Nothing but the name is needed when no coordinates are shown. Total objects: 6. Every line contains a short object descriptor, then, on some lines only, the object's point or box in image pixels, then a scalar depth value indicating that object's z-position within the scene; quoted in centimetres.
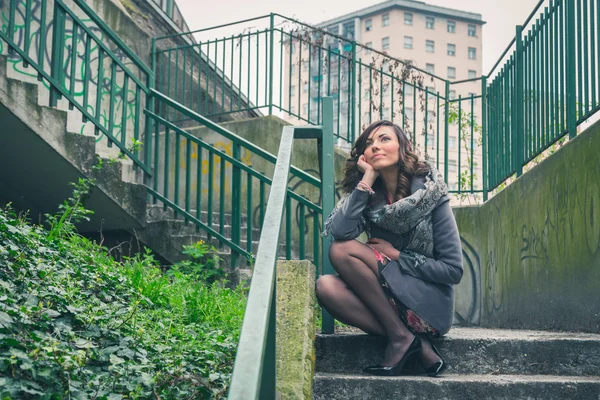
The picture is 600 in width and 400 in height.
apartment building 6144
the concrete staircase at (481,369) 291
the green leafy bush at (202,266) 534
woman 312
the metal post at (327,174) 363
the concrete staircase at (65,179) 524
